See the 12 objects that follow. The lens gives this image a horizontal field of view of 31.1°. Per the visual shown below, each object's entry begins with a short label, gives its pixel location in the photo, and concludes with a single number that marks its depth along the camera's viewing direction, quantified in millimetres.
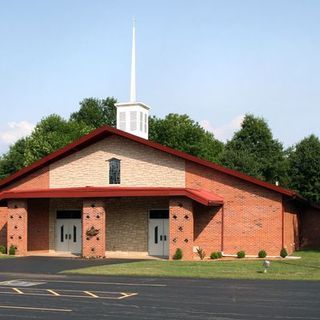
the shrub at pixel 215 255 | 31720
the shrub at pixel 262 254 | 31578
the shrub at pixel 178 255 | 30583
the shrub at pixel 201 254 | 31969
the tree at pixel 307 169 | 47219
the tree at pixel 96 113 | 91562
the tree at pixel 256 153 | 53938
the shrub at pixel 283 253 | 31203
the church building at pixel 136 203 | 32250
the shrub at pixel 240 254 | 31675
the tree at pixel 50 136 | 67938
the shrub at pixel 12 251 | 34812
